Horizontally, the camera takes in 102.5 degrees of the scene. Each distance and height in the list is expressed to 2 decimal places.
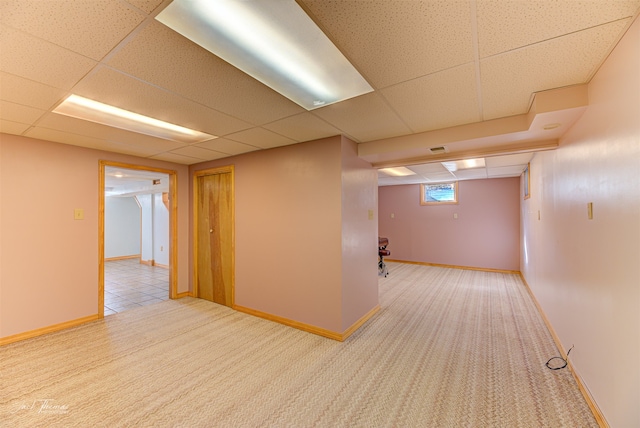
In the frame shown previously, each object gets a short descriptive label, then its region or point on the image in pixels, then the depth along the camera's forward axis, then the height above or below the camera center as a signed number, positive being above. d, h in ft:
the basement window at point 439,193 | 21.71 +1.85
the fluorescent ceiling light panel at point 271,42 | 3.63 +2.93
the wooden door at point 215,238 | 12.60 -1.07
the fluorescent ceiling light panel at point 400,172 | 16.45 +2.93
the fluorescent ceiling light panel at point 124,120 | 6.82 +3.00
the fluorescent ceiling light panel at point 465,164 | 14.12 +2.91
